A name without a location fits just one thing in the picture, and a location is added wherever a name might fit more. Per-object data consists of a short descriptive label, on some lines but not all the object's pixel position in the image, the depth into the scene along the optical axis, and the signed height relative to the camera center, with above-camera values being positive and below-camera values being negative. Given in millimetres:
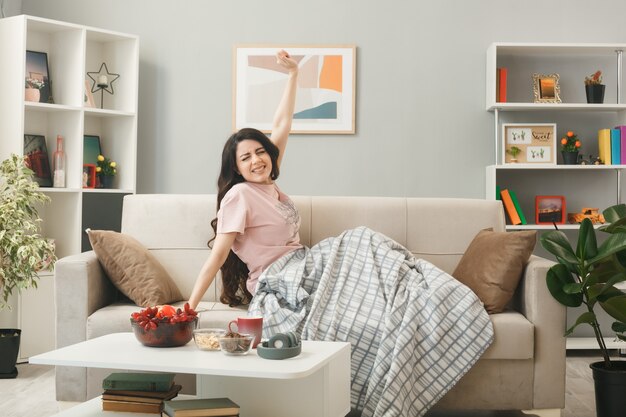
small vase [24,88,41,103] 4297 +656
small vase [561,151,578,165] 4559 +373
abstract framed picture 4793 +798
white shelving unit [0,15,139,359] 4191 +571
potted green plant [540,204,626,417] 2812 -218
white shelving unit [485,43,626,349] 4715 +625
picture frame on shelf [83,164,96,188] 4559 +242
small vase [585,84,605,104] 4527 +738
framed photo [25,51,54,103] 4355 +783
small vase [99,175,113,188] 4652 +207
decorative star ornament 4734 +834
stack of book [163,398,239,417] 1995 -482
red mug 2193 -300
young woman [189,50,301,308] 3156 +20
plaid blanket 2713 -358
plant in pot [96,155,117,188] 4645 +259
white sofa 2857 -241
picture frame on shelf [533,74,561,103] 4590 +762
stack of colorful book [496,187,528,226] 4504 +76
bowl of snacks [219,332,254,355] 2100 -333
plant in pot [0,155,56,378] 3662 -125
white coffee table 1969 -376
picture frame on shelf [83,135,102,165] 4664 +397
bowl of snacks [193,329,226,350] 2189 -335
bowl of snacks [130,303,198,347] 2215 -306
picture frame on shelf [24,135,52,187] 4348 +314
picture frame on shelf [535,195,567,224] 4598 +74
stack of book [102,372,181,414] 2189 -491
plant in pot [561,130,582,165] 4551 +425
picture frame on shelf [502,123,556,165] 4578 +455
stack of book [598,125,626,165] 4500 +440
